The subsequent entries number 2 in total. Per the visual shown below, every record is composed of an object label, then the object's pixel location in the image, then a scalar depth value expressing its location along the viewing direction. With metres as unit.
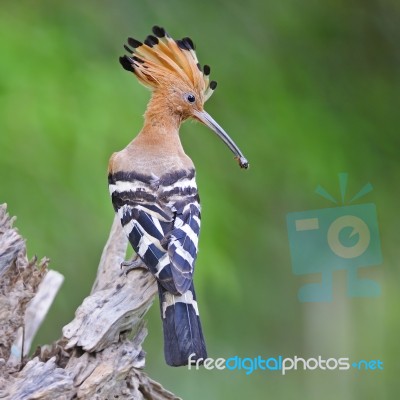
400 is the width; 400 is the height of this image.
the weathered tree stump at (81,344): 4.58
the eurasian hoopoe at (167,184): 4.92
